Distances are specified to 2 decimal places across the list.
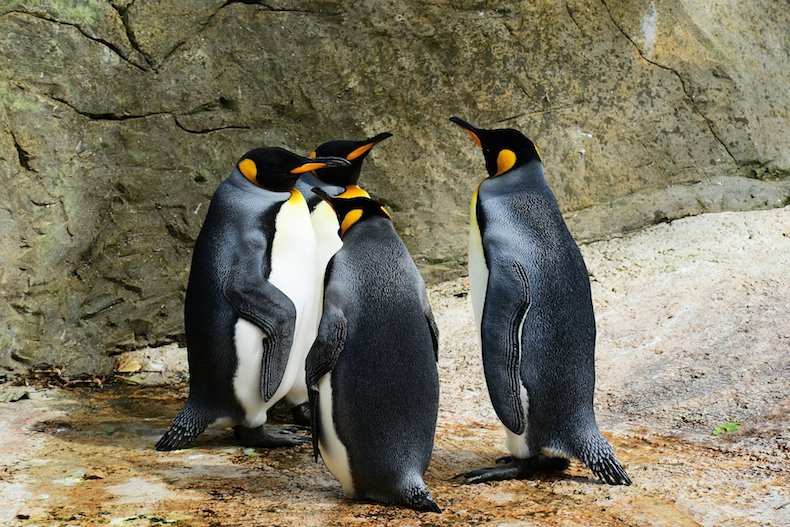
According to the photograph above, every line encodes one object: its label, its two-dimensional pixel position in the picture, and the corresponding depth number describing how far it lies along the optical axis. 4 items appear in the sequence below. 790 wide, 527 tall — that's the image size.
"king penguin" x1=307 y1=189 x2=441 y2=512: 6.65
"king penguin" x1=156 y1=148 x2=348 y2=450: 8.42
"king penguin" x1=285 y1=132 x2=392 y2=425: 9.28
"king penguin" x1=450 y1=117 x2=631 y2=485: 7.26
